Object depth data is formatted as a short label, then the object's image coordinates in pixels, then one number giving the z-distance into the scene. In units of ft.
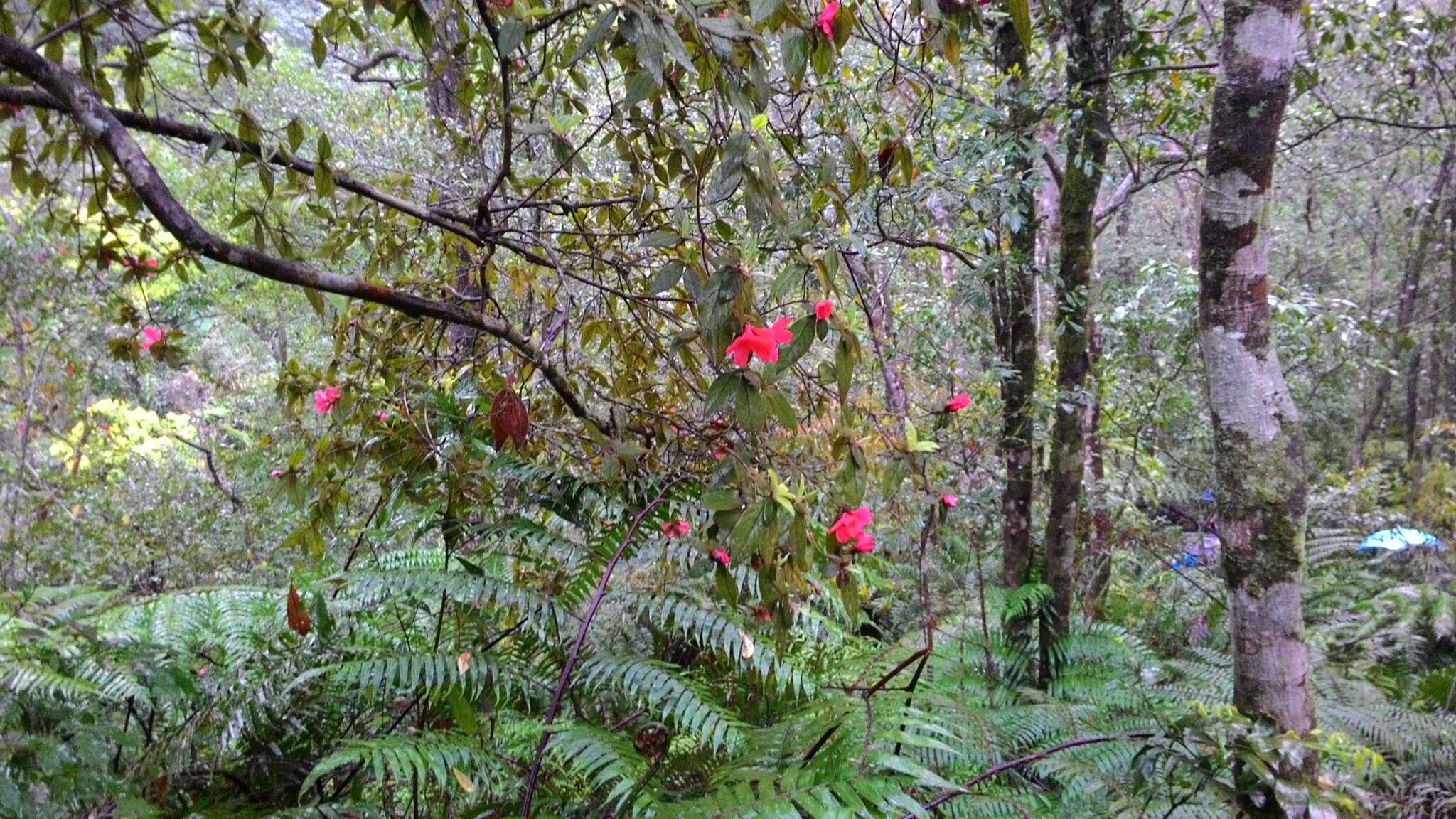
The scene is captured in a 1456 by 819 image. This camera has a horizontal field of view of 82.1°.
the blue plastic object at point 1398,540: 18.07
